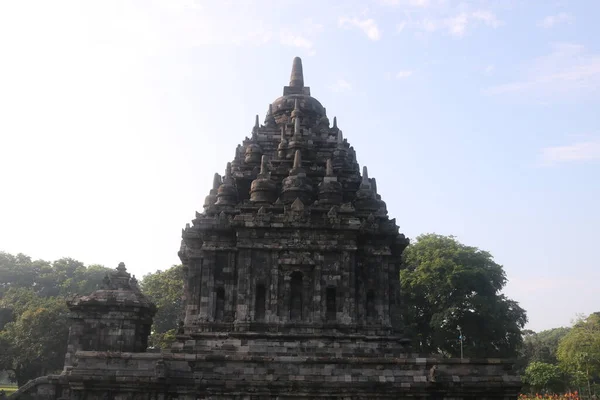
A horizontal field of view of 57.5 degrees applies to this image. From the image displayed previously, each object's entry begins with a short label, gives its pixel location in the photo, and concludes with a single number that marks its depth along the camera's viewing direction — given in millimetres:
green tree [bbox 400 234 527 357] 37781
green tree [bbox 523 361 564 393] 42219
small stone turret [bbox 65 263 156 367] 19375
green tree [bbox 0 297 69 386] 39438
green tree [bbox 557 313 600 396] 42531
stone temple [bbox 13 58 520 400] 16641
